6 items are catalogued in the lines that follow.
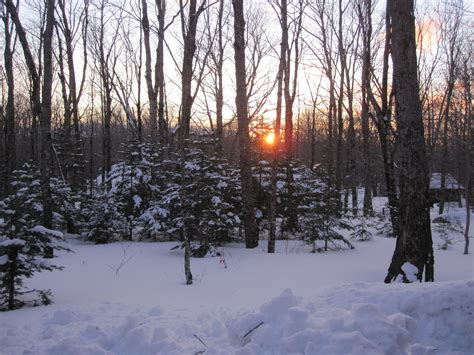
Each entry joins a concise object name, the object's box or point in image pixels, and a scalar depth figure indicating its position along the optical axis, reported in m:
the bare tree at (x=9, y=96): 15.28
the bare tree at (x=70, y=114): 16.00
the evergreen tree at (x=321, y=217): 9.90
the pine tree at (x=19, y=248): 4.78
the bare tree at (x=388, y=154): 10.10
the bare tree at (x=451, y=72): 20.42
